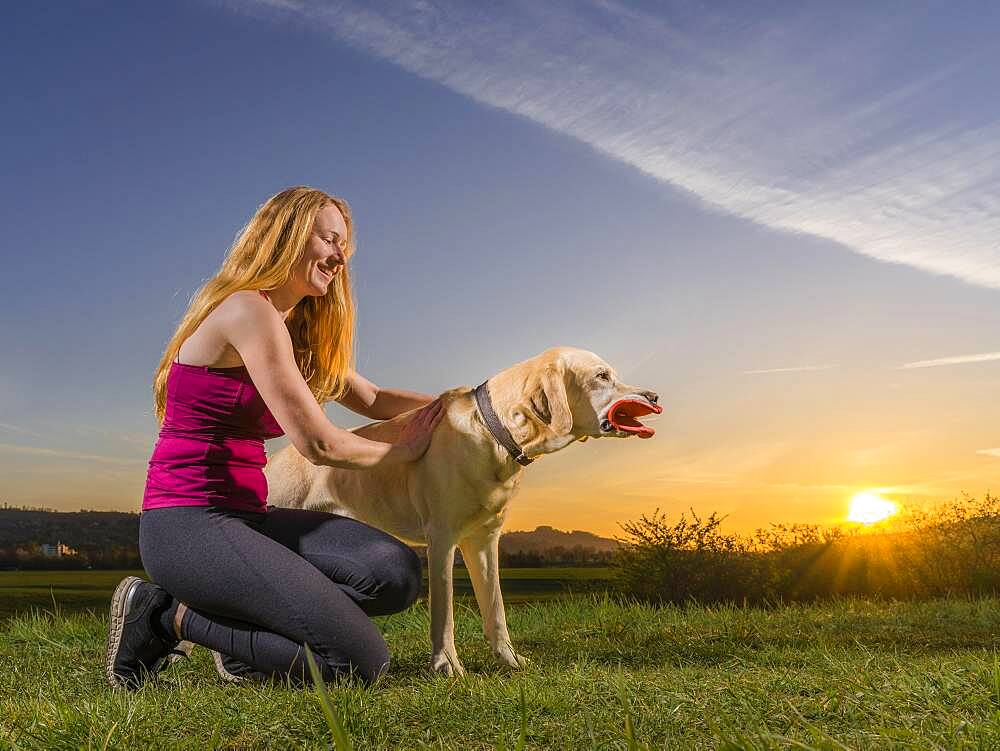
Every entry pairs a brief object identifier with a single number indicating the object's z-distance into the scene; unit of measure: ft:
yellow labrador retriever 13.21
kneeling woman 11.84
